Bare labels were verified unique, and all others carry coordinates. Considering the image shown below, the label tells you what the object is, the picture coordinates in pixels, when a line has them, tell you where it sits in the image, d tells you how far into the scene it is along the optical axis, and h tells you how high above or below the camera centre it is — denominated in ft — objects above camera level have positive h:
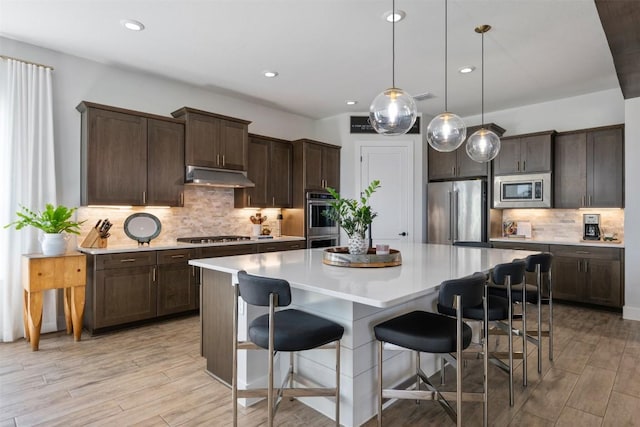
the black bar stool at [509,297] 7.57 -2.05
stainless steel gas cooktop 15.31 -0.98
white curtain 11.57 +1.80
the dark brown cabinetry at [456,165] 18.48 +2.79
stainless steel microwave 16.88 +1.24
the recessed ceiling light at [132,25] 10.50 +5.81
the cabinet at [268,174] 17.51 +2.22
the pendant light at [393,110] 8.47 +2.56
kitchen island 6.28 -1.93
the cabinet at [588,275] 14.65 -2.53
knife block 12.79 -0.85
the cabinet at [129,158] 12.66 +2.29
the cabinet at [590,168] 15.38 +2.16
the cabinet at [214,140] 14.87 +3.42
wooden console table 10.77 -2.10
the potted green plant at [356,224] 8.86 -0.18
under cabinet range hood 14.85 +1.74
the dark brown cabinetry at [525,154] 16.83 +3.04
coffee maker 16.19 -0.46
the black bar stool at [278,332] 5.91 -2.05
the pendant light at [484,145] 11.68 +2.37
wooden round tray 8.34 -1.03
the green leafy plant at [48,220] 11.00 -0.07
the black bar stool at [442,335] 5.85 -2.06
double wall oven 18.72 -0.42
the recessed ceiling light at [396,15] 9.94 +5.74
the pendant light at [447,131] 10.52 +2.56
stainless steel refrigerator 17.97 +0.28
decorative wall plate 14.01 -0.38
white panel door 19.84 +1.67
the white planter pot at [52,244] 11.30 -0.84
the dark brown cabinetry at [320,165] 18.71 +2.86
